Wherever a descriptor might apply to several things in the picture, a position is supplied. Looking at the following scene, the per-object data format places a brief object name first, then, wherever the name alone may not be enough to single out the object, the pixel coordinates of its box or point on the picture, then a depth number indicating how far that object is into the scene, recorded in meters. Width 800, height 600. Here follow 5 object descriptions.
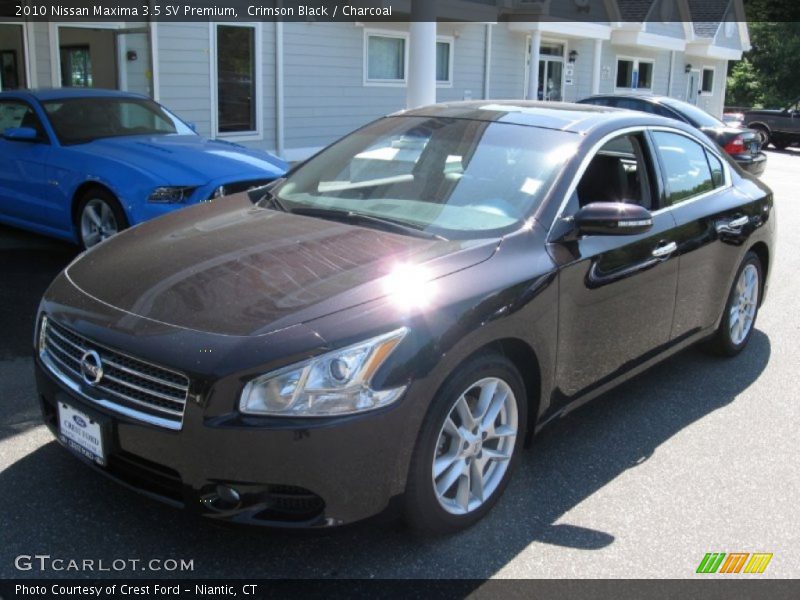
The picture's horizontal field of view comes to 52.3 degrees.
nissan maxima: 2.59
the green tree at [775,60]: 37.25
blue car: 6.43
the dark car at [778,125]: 25.28
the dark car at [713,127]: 12.14
